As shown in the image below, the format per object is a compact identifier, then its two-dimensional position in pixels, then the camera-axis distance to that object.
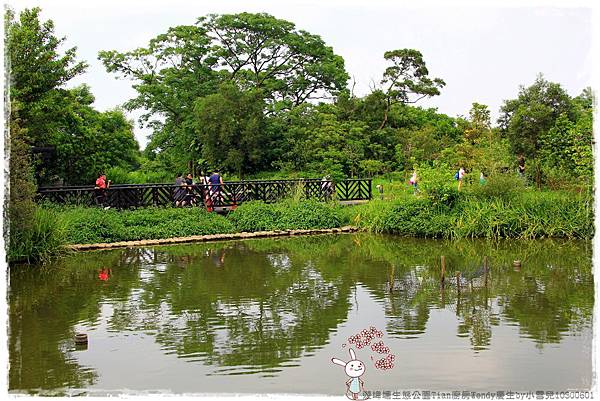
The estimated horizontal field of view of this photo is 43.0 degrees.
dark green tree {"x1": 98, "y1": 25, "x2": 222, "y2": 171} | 33.53
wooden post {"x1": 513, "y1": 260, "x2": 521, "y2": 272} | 13.99
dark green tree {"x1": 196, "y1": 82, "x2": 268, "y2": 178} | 29.91
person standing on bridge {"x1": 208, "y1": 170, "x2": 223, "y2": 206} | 21.12
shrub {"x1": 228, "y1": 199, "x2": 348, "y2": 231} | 19.81
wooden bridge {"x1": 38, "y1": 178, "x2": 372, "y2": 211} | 19.81
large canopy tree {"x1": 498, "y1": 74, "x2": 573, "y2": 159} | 25.75
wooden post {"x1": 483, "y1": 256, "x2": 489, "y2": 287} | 11.92
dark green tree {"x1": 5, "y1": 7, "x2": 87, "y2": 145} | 19.11
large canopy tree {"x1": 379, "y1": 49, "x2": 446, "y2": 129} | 34.34
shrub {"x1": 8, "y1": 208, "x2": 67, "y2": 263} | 14.66
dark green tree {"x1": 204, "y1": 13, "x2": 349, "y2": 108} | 33.59
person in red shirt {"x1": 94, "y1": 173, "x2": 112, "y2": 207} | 20.14
